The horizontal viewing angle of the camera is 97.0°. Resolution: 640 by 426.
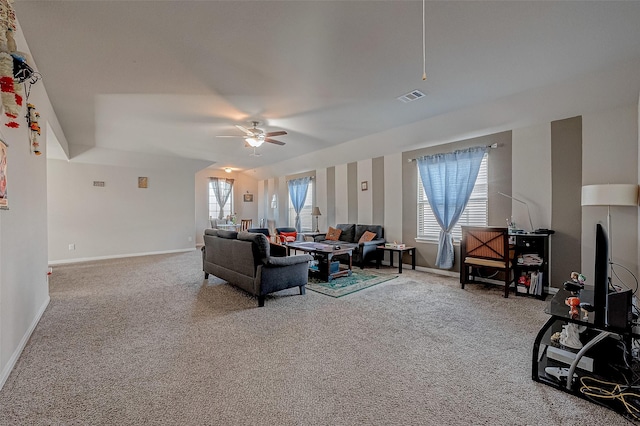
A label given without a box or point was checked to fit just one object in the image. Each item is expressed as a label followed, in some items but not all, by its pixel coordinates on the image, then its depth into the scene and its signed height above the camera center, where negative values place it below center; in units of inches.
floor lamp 123.3 +6.3
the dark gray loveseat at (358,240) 225.0 -26.4
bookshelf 152.3 -29.4
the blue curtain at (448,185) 190.9 +17.8
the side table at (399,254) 211.2 -35.5
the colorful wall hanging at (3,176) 79.1 +10.2
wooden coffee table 183.2 -30.0
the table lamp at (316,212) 307.3 -1.6
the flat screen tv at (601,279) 70.4 -17.6
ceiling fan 181.2 +49.2
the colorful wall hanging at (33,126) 108.8 +33.3
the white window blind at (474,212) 189.0 -1.5
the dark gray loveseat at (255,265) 138.6 -28.7
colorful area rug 163.2 -46.4
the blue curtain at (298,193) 334.3 +22.0
